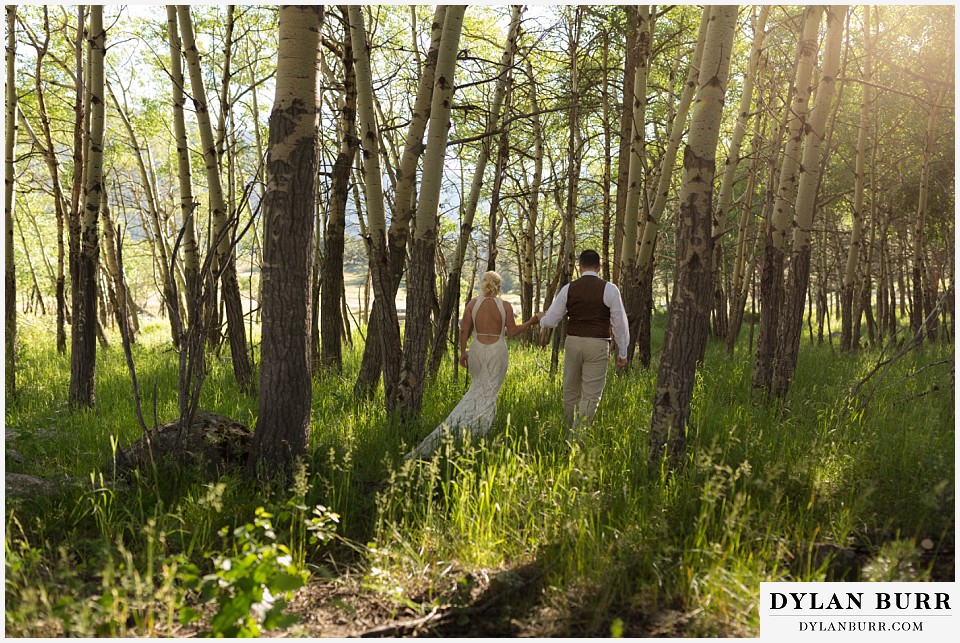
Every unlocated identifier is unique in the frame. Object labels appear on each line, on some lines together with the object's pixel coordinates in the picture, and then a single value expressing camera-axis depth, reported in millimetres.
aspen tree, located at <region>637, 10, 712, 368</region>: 8555
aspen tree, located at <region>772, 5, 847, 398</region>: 6711
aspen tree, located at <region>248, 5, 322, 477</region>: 4066
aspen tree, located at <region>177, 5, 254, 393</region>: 7098
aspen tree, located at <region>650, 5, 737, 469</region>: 4191
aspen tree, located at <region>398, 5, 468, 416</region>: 5781
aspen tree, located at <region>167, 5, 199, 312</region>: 7652
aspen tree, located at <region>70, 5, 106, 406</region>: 6547
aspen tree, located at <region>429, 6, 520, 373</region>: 6918
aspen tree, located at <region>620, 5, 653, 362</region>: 8609
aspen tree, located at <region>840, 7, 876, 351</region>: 10716
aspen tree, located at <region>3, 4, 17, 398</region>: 7922
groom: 6051
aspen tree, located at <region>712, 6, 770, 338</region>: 8977
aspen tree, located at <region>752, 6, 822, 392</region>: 6793
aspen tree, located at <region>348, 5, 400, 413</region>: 6035
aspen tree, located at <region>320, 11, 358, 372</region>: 7129
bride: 6039
